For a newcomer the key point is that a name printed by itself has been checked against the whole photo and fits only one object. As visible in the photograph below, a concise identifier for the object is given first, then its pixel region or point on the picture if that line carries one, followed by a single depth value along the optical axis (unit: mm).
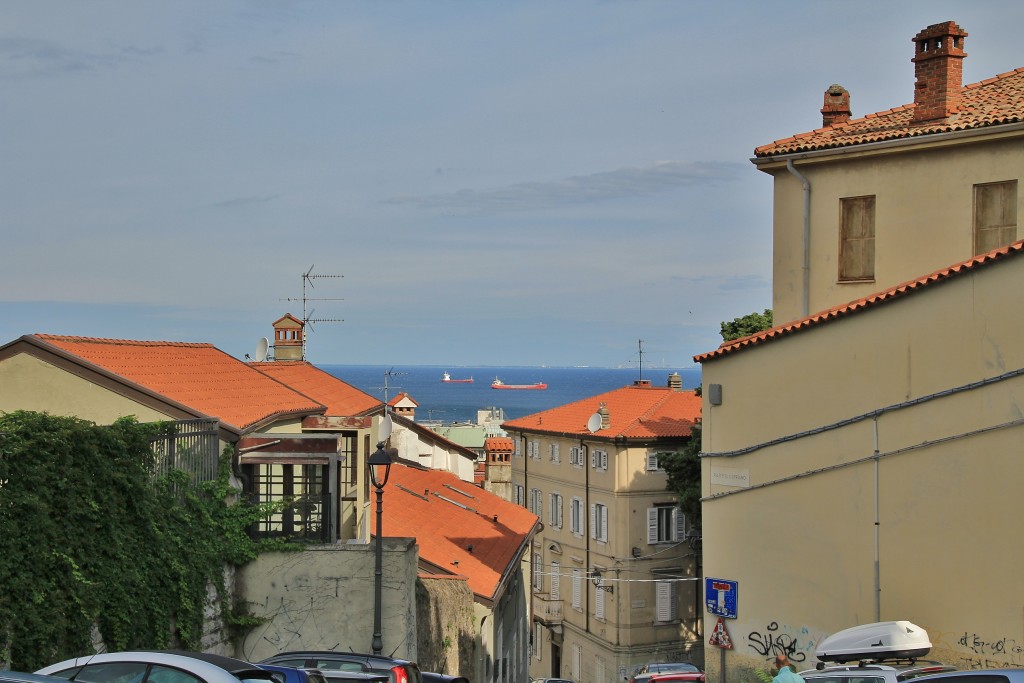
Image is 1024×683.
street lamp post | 16141
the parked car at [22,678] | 7465
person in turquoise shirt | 12984
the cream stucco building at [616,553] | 45906
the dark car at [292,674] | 10906
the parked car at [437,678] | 16812
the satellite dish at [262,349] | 32406
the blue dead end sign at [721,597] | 22594
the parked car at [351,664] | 14250
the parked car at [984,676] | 9750
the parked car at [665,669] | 35250
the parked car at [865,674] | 13461
